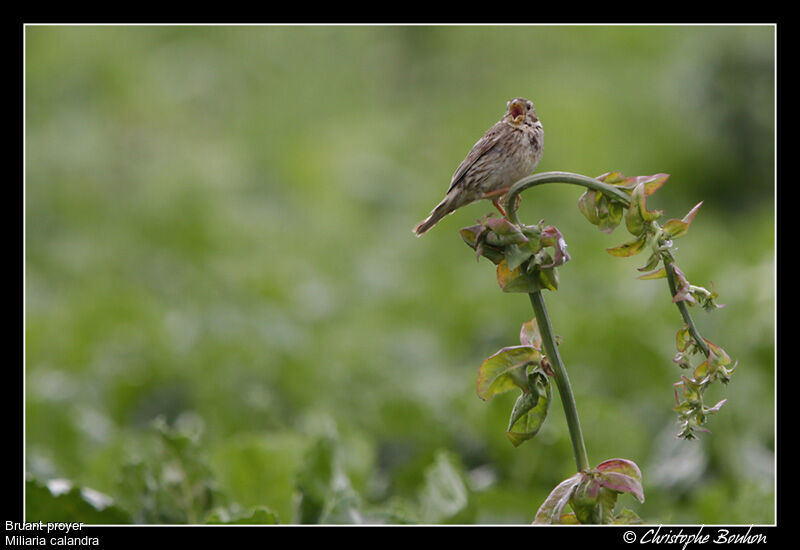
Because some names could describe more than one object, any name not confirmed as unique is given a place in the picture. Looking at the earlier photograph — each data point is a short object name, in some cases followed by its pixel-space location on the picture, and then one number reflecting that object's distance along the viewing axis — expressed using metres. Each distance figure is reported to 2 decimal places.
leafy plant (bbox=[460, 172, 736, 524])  13.51
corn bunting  13.68
